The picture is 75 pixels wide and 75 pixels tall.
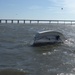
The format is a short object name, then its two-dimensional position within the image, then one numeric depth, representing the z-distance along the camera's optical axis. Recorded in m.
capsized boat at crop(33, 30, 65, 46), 20.60
